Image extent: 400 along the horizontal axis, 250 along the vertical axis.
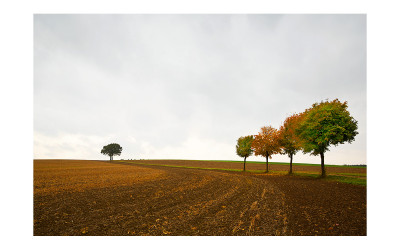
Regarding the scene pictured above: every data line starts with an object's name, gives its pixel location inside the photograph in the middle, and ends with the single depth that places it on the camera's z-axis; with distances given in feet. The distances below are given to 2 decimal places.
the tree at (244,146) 147.13
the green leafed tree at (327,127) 72.43
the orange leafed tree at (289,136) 101.91
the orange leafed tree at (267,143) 114.83
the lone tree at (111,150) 393.29
